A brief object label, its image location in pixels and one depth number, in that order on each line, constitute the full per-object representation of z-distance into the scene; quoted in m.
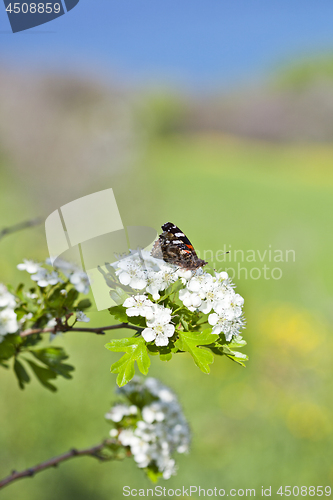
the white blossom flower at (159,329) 1.58
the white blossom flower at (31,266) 1.62
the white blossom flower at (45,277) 1.61
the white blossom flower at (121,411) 1.70
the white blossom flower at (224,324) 1.59
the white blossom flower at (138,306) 1.58
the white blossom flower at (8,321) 1.59
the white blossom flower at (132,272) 1.59
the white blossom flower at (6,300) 1.59
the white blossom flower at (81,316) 1.61
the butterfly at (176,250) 1.63
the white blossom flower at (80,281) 1.61
